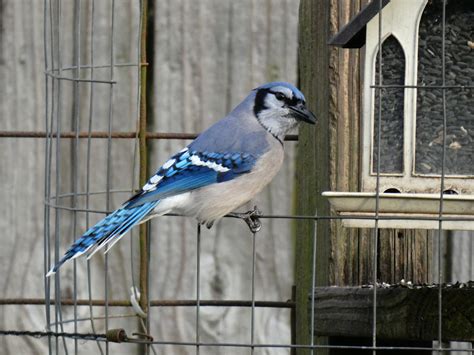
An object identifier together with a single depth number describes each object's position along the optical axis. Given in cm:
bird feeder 1027
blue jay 1109
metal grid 1083
